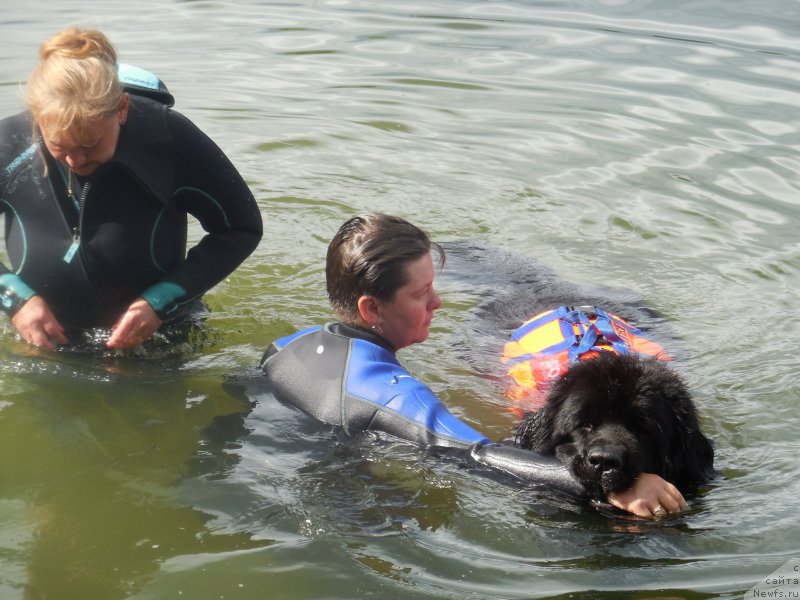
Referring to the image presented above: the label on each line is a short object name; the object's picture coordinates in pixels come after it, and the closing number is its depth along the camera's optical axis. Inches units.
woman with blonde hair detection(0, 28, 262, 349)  167.5
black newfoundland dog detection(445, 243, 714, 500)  134.6
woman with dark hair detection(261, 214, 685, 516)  144.9
